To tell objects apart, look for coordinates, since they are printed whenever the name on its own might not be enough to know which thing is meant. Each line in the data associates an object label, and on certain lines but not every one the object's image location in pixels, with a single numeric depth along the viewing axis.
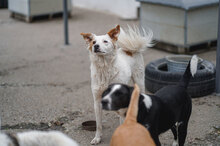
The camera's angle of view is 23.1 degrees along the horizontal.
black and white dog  4.83
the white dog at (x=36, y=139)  3.68
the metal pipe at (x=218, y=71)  8.70
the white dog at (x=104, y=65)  6.42
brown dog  4.28
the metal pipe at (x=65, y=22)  13.46
